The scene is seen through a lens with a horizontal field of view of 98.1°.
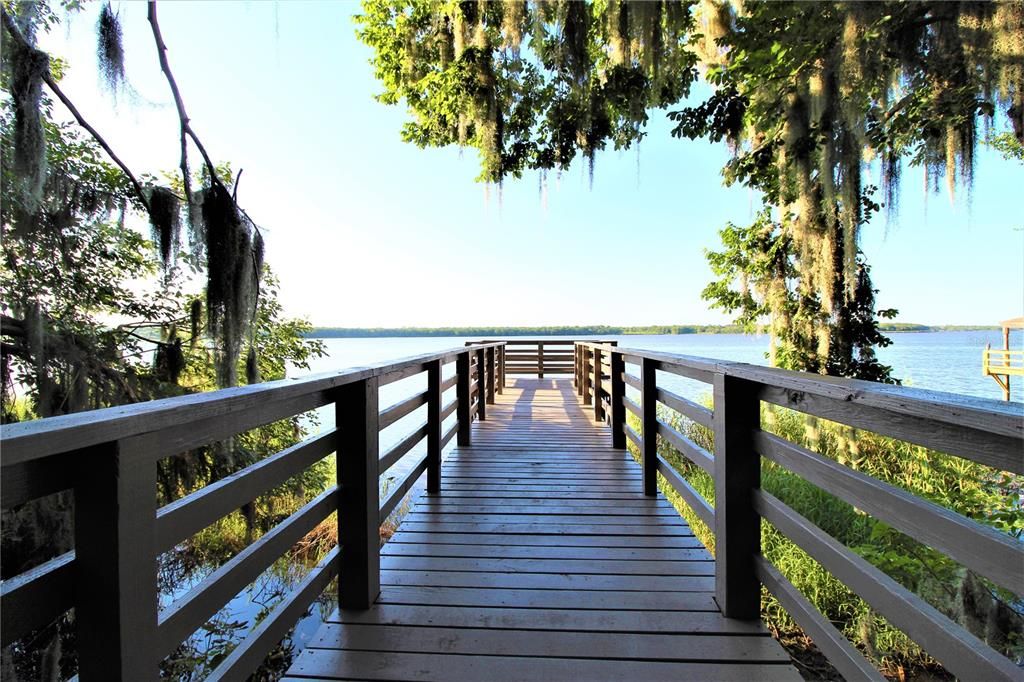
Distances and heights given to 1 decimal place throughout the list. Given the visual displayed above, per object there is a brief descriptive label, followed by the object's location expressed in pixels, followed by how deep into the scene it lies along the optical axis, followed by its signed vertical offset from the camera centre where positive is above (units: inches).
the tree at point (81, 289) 120.2 +18.0
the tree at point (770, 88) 139.6 +90.8
